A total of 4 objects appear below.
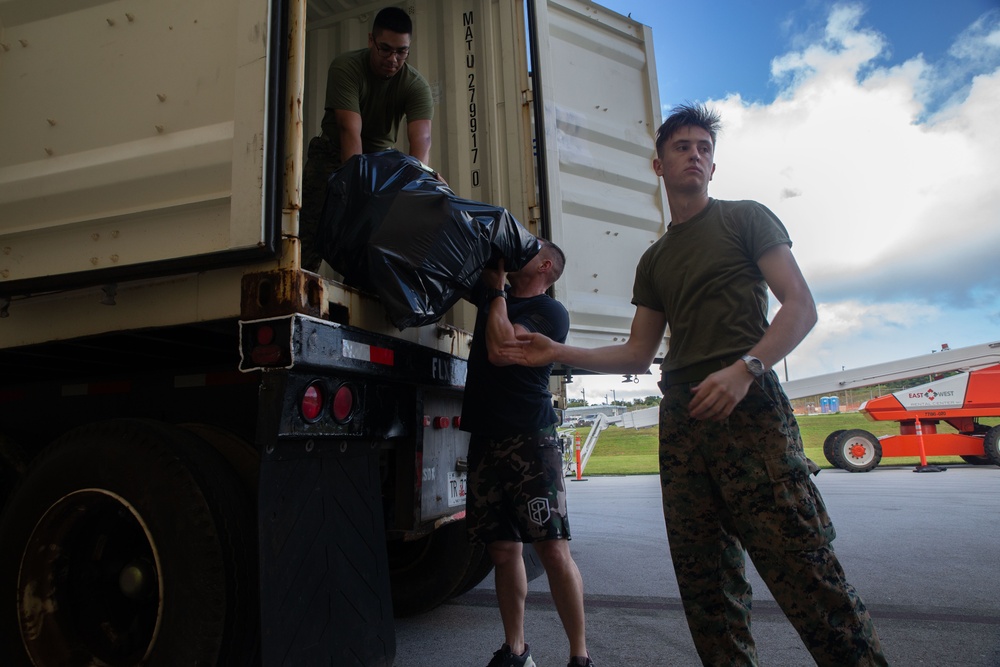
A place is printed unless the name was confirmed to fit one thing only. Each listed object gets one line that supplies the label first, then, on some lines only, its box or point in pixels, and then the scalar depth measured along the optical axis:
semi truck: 1.69
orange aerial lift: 10.40
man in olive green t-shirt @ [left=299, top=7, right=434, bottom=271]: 2.71
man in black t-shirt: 2.20
